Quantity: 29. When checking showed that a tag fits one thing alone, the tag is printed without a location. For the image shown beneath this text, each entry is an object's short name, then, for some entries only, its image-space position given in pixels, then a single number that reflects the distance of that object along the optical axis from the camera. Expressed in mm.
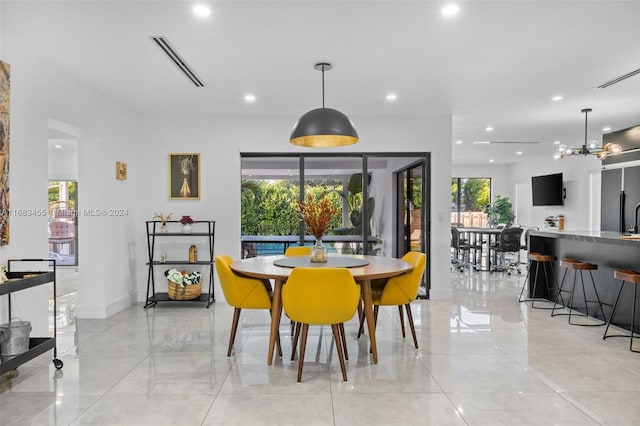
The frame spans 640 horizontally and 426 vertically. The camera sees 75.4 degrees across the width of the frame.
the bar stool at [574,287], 4379
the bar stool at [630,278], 3550
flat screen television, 9383
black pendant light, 3244
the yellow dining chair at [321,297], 2783
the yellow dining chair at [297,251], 4449
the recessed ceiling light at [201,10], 2662
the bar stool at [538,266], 5214
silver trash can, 2774
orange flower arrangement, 3479
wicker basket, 5152
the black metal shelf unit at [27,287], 2641
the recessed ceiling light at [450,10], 2669
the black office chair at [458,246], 8242
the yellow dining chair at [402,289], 3461
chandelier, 5454
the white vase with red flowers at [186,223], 5281
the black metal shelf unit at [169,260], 5238
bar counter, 4102
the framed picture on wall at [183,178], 5590
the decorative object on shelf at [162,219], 5349
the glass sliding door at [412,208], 5746
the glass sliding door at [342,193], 5930
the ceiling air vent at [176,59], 3184
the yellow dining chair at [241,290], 3292
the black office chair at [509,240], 7645
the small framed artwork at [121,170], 5036
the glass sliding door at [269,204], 5895
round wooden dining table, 3024
